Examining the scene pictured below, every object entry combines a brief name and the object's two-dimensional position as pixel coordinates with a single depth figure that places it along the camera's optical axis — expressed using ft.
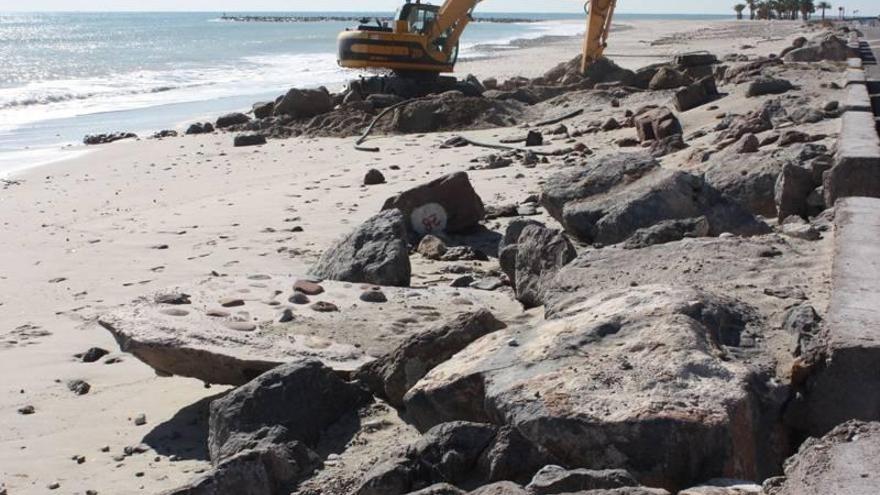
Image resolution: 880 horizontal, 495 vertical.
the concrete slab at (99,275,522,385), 15.92
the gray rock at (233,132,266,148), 54.17
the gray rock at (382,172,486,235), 26.86
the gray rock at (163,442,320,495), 11.75
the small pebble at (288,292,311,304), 18.95
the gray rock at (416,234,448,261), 25.02
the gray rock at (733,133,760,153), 28.86
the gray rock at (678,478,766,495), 9.83
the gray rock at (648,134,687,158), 35.76
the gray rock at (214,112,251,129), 63.16
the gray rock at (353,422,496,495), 10.93
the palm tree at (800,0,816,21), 321.79
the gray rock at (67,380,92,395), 17.40
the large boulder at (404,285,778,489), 10.55
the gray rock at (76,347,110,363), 19.06
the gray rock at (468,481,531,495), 9.69
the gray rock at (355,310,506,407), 14.67
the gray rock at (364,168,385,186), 36.73
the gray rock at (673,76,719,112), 48.47
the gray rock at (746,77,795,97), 45.50
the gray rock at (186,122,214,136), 61.21
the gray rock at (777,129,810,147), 29.25
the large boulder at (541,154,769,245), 21.58
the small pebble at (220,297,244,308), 18.42
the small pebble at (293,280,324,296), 19.48
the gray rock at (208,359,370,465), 13.46
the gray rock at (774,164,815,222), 23.22
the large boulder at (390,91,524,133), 56.85
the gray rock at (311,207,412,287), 21.45
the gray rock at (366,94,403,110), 63.77
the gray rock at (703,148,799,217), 24.71
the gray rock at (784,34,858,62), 67.41
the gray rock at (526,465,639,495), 9.70
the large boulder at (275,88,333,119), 63.62
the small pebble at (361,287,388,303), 19.34
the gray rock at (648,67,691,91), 61.93
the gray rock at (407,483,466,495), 9.99
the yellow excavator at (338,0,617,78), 68.74
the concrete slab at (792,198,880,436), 11.83
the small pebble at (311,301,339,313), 18.61
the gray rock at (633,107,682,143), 39.83
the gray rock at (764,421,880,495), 9.38
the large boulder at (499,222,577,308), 18.90
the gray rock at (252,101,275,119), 65.36
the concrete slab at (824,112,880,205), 21.89
